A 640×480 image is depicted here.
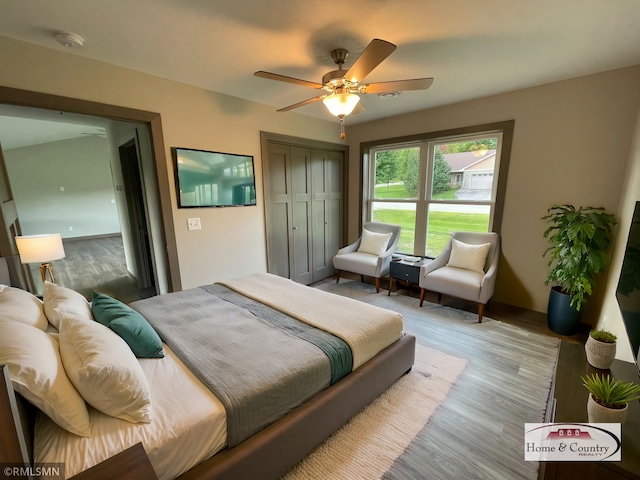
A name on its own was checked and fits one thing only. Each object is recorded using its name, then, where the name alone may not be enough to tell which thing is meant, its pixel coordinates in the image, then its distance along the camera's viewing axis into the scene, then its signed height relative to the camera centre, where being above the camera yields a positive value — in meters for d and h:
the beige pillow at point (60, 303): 1.42 -0.59
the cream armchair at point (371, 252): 3.77 -0.94
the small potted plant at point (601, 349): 1.35 -0.82
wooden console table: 0.90 -0.95
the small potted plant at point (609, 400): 0.96 -0.79
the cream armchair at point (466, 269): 2.89 -0.96
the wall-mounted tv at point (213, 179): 2.71 +0.14
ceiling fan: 1.79 +0.74
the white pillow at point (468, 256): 3.20 -0.82
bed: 0.93 -0.89
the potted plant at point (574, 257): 2.38 -0.64
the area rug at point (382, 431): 1.42 -1.46
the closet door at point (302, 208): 3.59 -0.26
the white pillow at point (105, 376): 1.00 -0.69
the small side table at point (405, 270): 3.50 -1.07
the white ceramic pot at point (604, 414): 0.96 -0.82
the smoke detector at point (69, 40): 1.77 +1.02
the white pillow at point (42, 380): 0.89 -0.63
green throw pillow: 1.41 -0.72
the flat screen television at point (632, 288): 1.26 -0.53
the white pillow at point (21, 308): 1.23 -0.55
